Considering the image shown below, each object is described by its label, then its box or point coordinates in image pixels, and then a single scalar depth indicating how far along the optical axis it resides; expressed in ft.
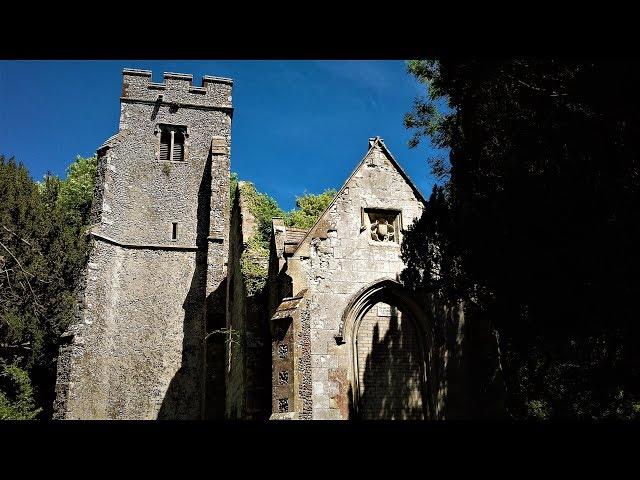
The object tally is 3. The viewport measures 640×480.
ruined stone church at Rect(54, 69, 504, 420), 34.14
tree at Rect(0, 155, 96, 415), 62.13
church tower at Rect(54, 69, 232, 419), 70.64
